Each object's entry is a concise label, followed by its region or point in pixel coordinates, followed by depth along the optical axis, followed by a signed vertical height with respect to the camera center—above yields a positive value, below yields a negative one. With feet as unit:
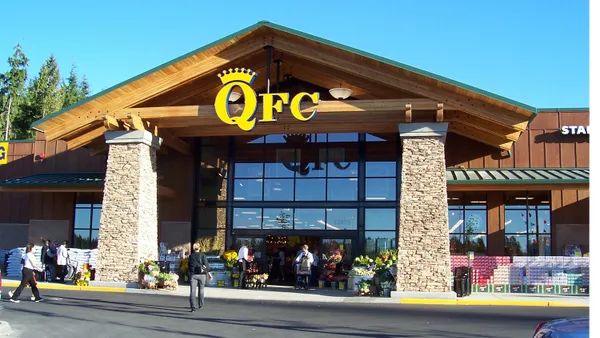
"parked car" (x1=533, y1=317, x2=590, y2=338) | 19.52 -2.63
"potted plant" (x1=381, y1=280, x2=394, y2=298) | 61.98 -4.17
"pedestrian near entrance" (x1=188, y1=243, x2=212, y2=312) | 47.67 -2.30
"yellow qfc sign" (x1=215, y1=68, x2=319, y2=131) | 63.46 +14.67
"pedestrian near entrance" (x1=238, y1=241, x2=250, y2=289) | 71.77 -2.20
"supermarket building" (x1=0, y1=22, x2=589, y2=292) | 62.95 +10.08
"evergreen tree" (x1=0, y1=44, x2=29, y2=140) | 203.31 +49.87
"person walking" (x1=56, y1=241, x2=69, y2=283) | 73.72 -2.47
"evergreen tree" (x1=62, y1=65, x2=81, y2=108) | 237.25 +62.38
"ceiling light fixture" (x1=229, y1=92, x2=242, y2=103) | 65.16 +15.49
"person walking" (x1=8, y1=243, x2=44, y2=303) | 51.26 -3.12
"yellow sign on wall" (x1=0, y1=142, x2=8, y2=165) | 94.94 +13.00
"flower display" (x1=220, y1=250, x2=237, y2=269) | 74.08 -2.04
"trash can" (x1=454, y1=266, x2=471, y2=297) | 62.03 -3.43
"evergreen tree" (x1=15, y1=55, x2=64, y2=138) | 195.62 +45.69
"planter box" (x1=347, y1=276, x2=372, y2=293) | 63.98 -3.72
